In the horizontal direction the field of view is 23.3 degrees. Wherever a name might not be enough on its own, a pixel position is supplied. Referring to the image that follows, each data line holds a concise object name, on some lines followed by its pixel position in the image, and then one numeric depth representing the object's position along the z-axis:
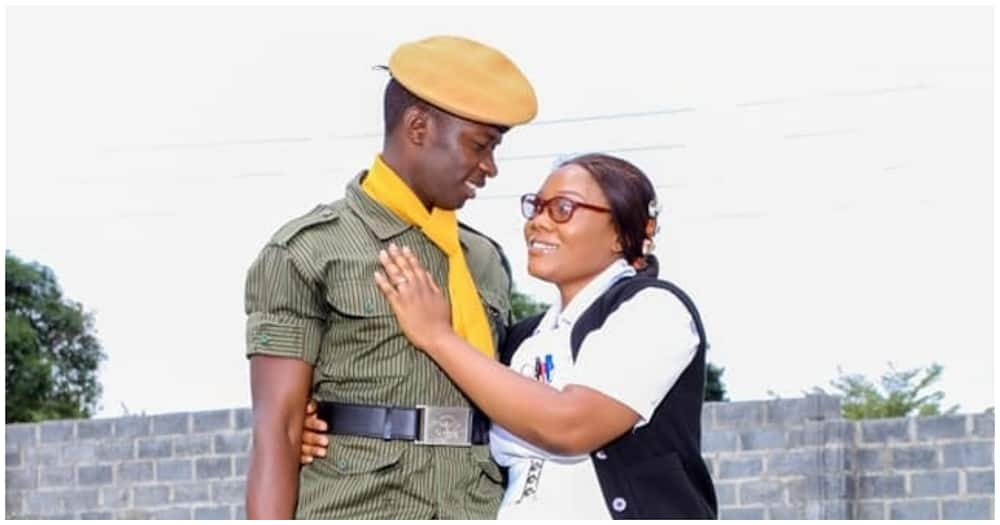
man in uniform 4.34
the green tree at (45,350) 23.34
